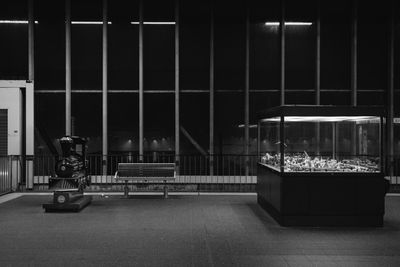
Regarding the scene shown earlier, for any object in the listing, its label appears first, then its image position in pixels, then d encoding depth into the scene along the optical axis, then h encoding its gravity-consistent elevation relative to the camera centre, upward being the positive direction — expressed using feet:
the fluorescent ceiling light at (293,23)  45.80 +11.14
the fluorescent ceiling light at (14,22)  45.01 +11.03
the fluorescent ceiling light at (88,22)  45.62 +11.17
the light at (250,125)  45.19 +0.85
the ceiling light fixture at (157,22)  45.73 +11.21
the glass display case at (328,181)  26.84 -2.77
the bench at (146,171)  38.82 -3.18
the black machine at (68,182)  31.58 -3.46
